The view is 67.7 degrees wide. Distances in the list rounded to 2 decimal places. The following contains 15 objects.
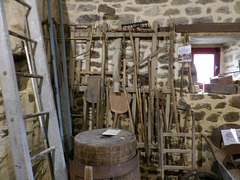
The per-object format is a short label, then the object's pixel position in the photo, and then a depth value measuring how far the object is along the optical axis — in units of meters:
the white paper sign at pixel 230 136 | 2.10
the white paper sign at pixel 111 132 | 1.35
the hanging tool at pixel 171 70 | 2.23
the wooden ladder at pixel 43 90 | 1.25
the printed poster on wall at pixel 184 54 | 2.25
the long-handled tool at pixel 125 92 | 2.25
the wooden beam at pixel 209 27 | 2.30
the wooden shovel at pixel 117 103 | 2.30
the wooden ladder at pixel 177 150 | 2.00
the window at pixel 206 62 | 3.02
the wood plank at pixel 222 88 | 2.23
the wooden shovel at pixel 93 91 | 2.28
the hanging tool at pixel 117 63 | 2.26
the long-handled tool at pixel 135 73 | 2.27
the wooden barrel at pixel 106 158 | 1.13
